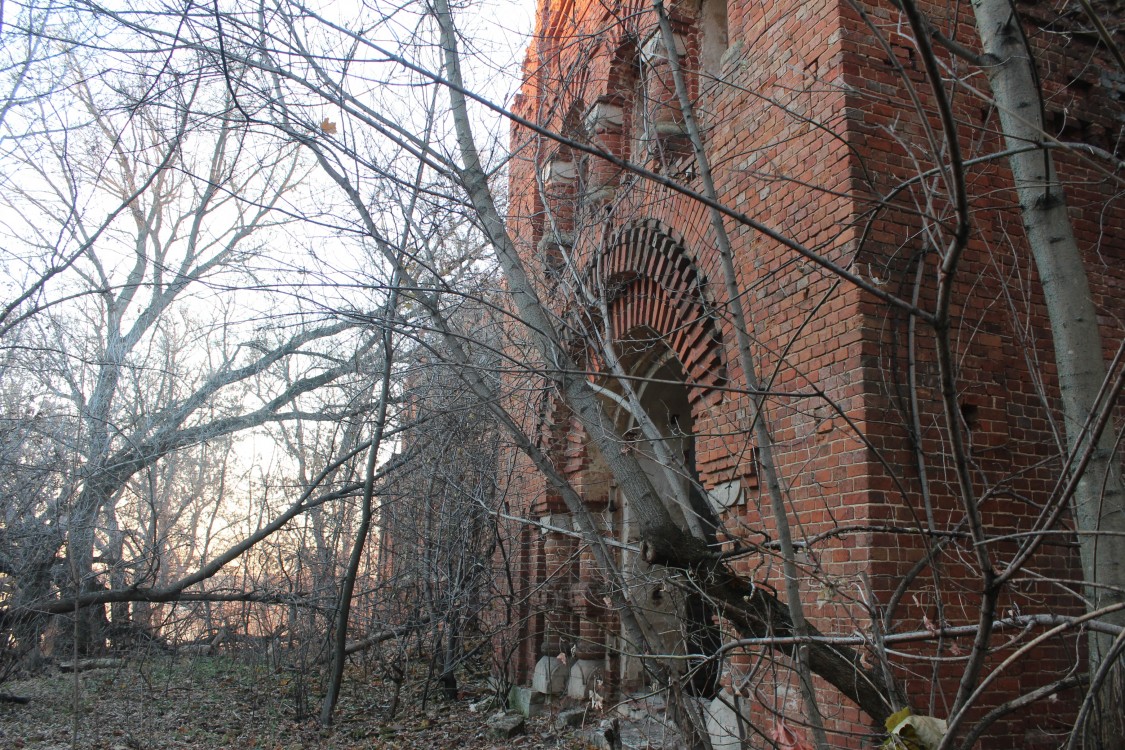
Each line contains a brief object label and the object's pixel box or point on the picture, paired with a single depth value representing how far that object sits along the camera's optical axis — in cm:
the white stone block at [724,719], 543
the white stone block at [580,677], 851
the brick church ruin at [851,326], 446
